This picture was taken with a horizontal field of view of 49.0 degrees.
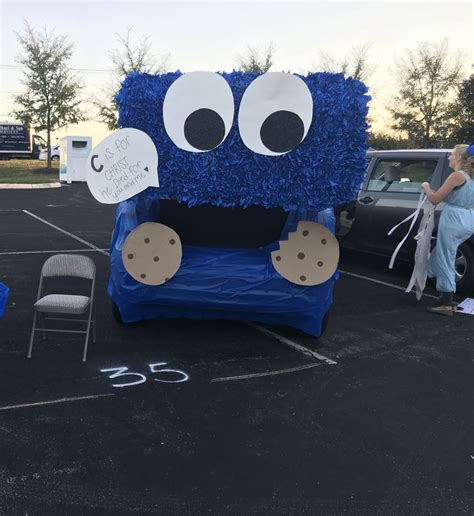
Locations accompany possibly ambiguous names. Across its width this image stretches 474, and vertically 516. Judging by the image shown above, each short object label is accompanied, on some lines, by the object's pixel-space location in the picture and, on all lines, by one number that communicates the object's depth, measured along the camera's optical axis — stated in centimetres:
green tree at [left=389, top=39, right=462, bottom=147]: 2925
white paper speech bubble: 370
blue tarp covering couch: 405
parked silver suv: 629
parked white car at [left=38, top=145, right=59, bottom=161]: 3697
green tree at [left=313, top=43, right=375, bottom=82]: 2962
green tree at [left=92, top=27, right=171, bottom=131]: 2736
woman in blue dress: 523
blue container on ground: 299
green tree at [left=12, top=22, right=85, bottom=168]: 2566
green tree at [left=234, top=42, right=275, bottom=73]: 2919
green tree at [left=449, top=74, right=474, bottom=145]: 3023
